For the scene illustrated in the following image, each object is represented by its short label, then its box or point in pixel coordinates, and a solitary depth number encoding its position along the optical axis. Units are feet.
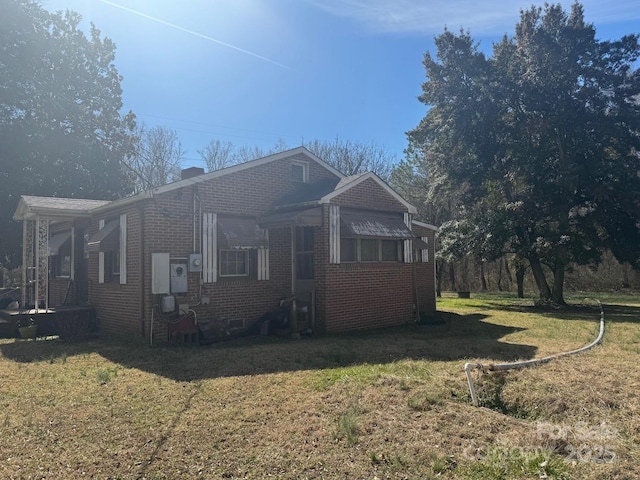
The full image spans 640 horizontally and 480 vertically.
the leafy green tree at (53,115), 72.69
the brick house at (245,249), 35.40
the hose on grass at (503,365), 18.11
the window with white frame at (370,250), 40.55
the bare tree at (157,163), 107.55
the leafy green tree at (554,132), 60.85
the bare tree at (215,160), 117.19
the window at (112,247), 37.81
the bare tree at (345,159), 116.37
